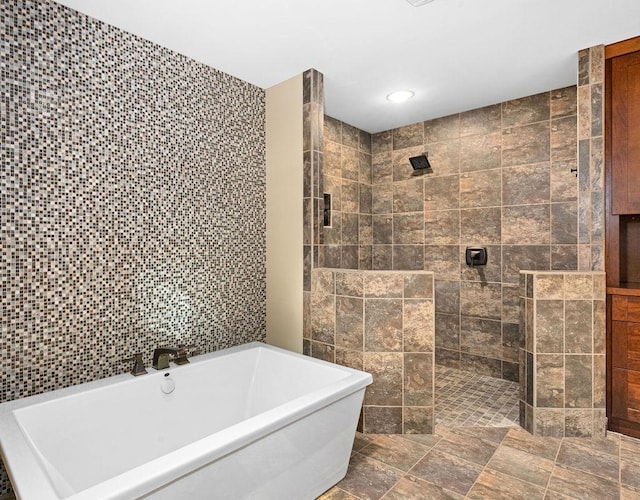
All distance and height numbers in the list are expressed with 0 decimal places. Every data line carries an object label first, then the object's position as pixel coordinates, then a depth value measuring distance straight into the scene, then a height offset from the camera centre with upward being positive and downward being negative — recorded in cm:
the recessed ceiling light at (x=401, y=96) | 325 +132
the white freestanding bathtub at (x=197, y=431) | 130 -83
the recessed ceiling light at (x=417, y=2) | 203 +132
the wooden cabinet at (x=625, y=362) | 236 -73
